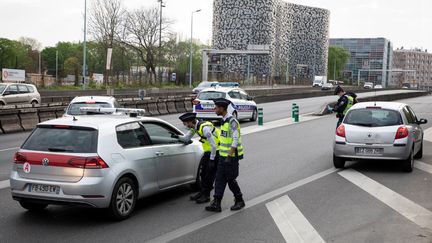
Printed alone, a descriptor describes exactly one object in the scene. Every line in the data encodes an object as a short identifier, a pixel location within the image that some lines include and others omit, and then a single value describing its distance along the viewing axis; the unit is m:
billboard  40.68
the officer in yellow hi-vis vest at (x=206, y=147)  8.77
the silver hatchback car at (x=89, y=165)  7.38
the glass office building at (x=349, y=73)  195.01
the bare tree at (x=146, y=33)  77.94
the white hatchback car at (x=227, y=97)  23.92
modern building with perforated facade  151.75
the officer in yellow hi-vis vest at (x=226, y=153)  8.18
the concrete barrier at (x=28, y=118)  22.23
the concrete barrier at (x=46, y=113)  23.48
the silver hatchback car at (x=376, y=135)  12.02
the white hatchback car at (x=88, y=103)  17.84
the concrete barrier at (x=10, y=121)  21.23
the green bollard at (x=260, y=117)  24.73
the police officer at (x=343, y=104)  15.34
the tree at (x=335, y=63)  188.00
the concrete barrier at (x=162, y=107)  32.25
